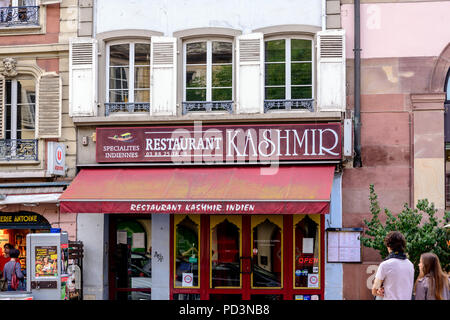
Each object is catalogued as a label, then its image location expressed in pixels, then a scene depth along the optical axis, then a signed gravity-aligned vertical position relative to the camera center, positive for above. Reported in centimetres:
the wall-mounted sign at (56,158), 1470 +20
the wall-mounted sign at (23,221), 1547 -119
